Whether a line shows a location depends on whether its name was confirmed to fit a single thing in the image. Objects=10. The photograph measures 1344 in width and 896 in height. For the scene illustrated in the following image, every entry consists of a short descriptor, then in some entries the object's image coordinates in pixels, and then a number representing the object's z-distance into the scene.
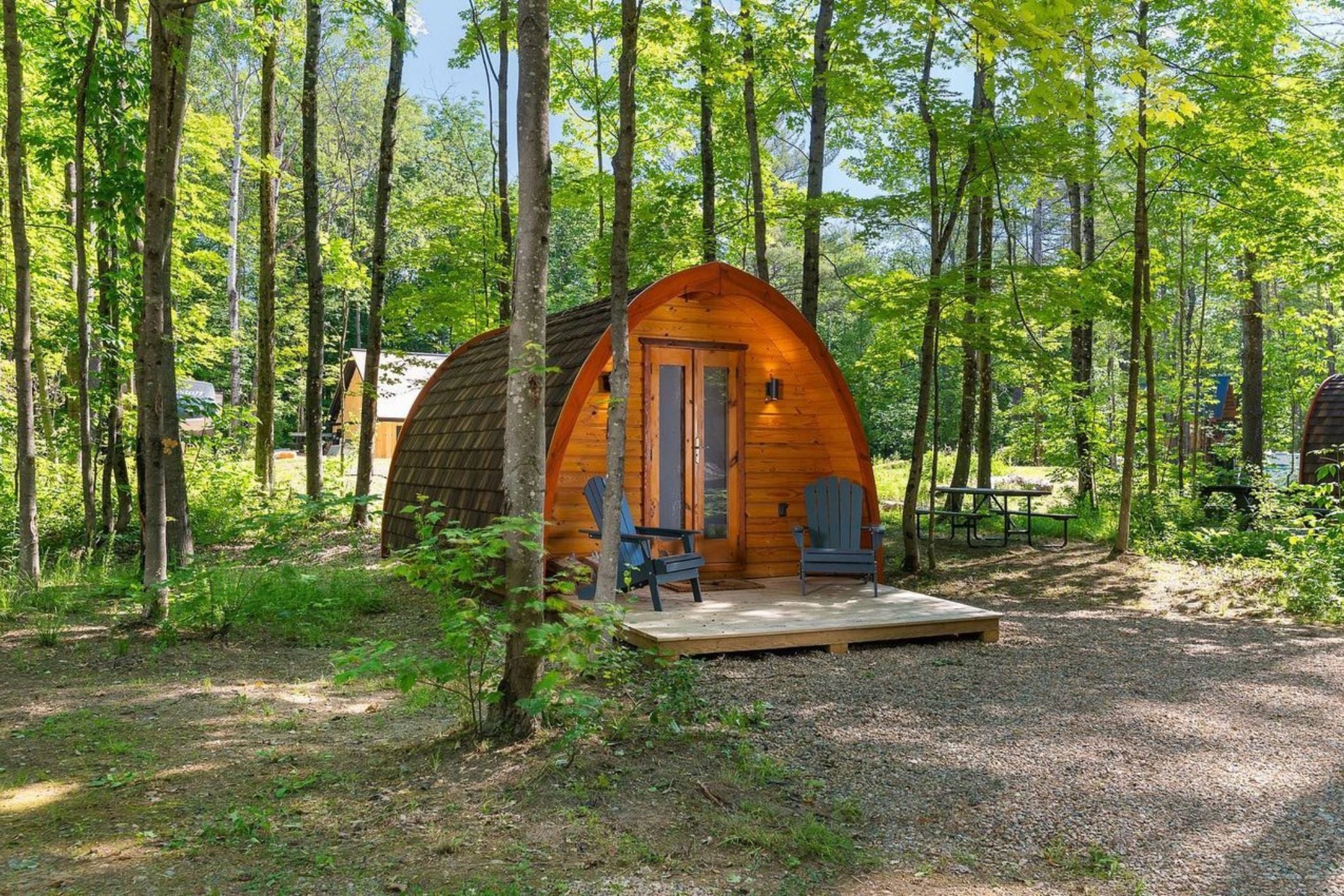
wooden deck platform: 5.69
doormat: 7.74
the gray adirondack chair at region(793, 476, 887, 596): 7.95
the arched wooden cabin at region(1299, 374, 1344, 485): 13.69
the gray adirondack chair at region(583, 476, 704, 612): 6.59
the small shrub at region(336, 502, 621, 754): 3.22
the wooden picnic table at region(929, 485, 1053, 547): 10.18
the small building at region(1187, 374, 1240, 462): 17.44
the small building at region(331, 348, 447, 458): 27.64
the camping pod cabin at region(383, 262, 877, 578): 7.48
